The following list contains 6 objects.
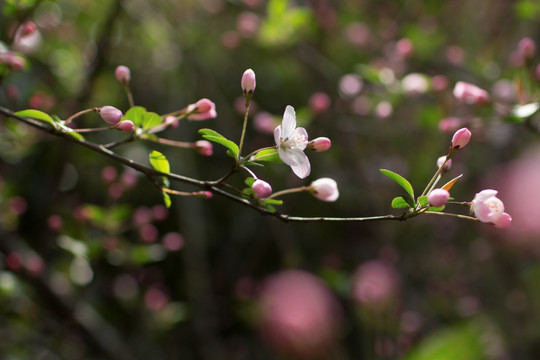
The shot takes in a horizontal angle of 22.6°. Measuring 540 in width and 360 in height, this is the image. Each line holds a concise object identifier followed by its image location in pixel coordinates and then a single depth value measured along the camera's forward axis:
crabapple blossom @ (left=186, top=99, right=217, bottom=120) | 0.62
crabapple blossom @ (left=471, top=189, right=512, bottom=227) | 0.59
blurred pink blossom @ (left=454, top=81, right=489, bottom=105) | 0.69
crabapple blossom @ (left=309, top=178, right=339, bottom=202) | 0.60
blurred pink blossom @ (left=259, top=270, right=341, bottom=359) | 0.83
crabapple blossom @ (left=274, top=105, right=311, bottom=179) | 0.59
